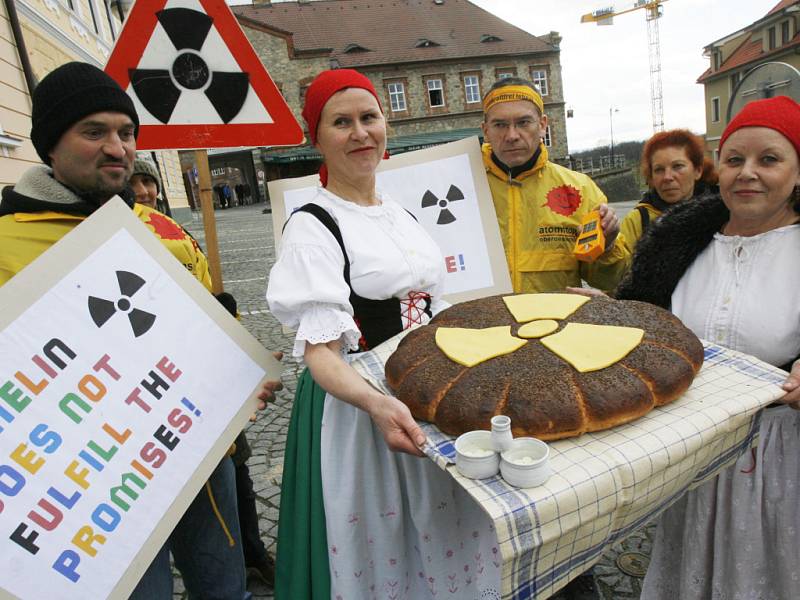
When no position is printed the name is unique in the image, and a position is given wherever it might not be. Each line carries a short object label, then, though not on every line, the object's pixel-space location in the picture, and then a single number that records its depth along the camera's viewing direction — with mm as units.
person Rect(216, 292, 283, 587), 1961
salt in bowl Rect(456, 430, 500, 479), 872
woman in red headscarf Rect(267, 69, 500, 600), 1351
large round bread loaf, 981
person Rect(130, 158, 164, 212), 2375
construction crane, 55688
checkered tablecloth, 821
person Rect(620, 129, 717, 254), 2648
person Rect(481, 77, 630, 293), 2012
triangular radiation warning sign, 1480
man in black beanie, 1200
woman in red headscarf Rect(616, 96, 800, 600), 1313
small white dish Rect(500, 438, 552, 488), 834
